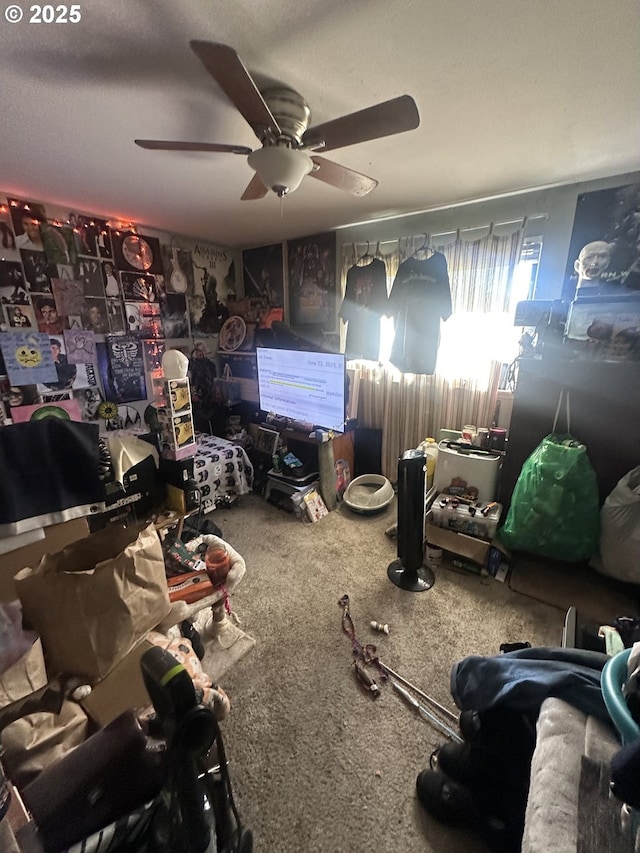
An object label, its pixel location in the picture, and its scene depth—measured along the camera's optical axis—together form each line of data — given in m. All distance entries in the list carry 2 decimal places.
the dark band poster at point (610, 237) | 1.88
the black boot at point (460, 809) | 0.97
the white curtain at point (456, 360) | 2.36
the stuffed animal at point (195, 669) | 1.07
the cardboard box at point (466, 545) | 2.05
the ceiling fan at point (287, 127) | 0.96
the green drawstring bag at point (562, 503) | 1.82
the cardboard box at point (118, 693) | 1.01
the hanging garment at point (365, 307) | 2.75
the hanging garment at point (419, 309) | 2.50
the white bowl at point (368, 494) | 2.75
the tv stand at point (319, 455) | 2.81
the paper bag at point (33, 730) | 0.85
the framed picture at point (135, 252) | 2.76
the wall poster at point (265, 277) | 3.42
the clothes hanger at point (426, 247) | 2.57
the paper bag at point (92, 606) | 1.00
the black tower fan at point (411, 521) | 1.91
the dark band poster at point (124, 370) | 2.85
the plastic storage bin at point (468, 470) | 2.18
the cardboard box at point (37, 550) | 1.15
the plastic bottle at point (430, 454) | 2.50
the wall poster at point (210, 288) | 3.37
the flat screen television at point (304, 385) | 2.61
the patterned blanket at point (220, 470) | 2.69
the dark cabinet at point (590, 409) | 1.79
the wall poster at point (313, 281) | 3.07
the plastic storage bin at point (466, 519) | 2.06
